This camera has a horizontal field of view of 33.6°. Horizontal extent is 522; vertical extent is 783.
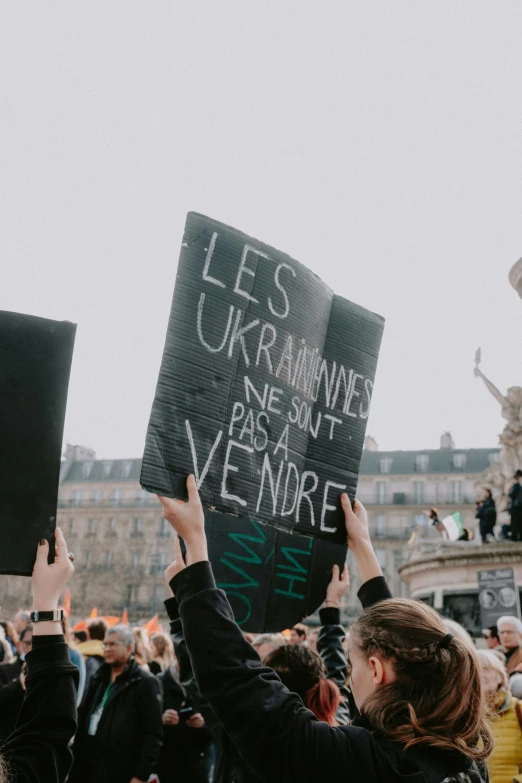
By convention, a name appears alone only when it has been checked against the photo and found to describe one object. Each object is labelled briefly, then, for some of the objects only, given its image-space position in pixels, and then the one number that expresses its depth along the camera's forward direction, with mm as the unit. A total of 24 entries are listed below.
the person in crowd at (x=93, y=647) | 6758
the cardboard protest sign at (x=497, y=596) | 14164
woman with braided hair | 1776
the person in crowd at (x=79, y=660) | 5734
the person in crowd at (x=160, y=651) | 8148
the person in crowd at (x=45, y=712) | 1930
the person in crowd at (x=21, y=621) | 8566
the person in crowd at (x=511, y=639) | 6145
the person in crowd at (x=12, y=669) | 6898
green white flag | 20180
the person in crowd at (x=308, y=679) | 3326
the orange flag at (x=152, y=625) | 12998
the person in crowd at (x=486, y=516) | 18453
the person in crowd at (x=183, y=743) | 6785
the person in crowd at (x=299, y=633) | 8180
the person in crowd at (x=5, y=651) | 7648
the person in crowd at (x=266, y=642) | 5418
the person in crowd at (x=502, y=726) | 4309
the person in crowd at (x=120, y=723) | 5848
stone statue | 19659
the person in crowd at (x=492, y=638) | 7845
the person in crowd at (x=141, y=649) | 7406
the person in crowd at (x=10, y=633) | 8565
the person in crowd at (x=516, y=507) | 16656
